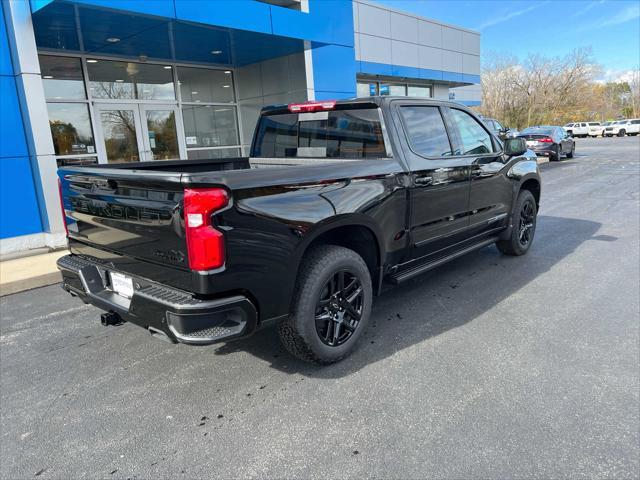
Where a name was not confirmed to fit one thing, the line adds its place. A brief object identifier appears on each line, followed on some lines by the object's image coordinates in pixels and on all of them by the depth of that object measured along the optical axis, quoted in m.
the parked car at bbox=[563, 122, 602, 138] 51.06
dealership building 7.01
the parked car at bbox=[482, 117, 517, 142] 16.87
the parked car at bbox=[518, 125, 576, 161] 20.23
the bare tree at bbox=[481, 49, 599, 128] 63.12
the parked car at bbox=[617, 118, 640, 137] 48.66
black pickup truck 2.62
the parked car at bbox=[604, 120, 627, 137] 48.78
